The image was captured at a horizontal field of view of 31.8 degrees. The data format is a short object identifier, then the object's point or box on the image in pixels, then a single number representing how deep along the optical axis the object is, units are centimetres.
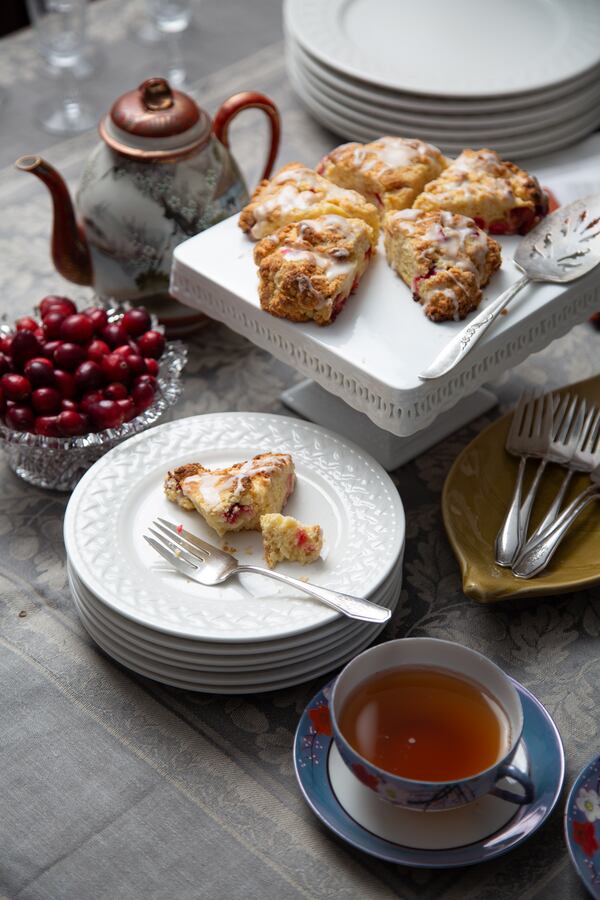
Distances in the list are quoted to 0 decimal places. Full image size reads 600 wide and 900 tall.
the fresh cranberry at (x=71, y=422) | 119
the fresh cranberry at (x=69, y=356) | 124
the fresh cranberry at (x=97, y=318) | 130
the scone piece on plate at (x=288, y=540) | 104
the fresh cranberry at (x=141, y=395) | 124
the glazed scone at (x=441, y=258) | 119
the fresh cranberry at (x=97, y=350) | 126
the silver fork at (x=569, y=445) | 117
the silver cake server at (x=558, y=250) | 121
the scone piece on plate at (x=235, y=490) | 106
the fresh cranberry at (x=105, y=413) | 121
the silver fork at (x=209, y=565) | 98
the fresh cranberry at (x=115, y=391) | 123
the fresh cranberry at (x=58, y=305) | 131
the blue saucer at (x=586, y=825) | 83
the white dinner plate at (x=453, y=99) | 165
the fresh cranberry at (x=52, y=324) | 128
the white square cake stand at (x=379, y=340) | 115
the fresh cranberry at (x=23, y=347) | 124
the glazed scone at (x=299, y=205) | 128
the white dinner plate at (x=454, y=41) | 168
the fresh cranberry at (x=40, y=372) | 121
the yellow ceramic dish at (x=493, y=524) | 107
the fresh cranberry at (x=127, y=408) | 122
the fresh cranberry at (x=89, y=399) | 121
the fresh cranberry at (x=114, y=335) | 129
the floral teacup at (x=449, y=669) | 81
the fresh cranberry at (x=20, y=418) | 119
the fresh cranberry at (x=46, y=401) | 120
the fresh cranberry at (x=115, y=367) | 124
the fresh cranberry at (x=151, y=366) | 127
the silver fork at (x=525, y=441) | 113
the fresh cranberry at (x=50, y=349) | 126
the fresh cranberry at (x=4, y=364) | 123
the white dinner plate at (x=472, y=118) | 166
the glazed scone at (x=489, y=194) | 129
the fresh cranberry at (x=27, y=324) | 129
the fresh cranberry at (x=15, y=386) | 120
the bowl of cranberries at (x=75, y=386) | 120
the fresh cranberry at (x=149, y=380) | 125
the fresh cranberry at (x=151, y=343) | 130
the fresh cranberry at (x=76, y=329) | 127
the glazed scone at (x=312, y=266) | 118
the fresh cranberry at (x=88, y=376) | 122
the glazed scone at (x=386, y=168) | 131
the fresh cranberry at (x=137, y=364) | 125
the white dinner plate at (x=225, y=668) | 99
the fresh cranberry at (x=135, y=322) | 132
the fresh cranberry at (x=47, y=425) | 119
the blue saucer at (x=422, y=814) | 85
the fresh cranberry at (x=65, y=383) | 122
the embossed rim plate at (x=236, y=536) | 99
